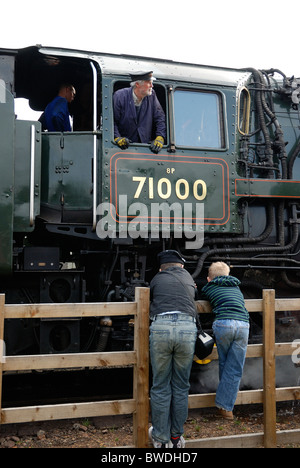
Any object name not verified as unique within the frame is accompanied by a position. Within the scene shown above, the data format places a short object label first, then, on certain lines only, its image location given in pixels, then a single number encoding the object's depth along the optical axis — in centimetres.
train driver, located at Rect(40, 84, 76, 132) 577
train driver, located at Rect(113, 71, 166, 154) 540
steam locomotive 522
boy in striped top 390
